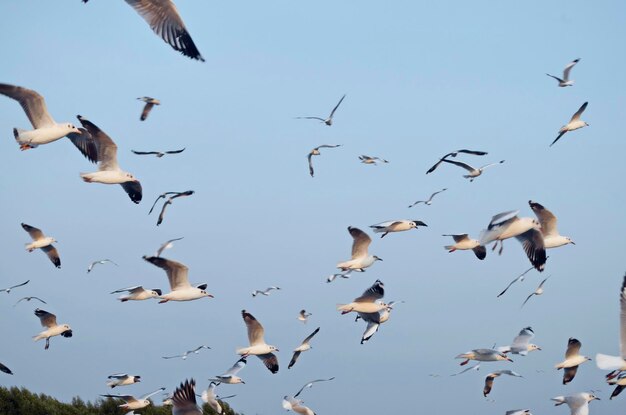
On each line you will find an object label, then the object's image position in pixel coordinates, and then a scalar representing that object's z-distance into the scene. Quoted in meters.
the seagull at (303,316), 24.89
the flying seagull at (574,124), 24.00
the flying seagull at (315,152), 24.62
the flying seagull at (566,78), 25.23
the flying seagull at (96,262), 23.52
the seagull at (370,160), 24.23
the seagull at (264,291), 25.34
